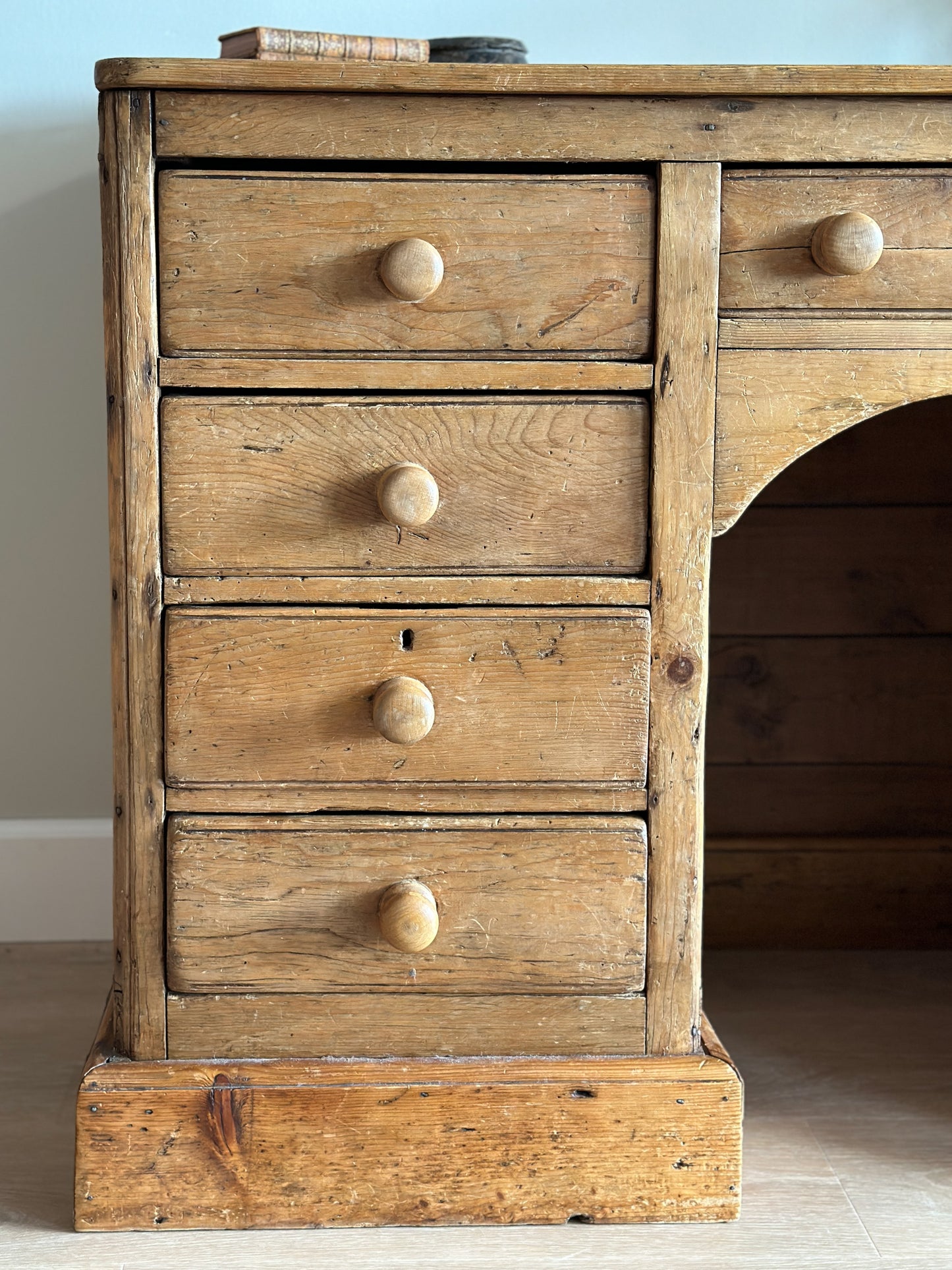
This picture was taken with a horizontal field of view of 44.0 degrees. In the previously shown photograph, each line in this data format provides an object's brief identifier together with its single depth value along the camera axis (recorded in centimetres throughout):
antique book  99
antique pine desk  95
